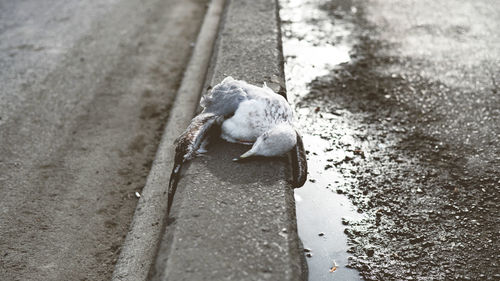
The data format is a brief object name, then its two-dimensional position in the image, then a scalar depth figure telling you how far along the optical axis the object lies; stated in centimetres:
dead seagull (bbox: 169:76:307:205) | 258
